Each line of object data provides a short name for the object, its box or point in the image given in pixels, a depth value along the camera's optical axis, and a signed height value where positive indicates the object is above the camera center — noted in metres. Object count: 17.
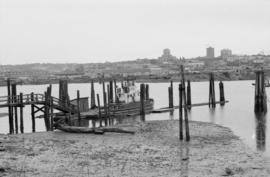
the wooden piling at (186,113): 28.60 -2.42
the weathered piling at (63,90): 49.22 -1.65
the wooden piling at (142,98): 48.97 -2.54
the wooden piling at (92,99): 53.69 -2.84
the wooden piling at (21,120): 38.13 -3.54
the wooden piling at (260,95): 49.12 -2.50
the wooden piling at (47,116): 37.97 -3.19
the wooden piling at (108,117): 43.93 -3.93
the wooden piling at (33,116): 37.38 -3.23
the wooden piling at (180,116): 29.36 -2.68
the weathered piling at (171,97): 56.36 -2.90
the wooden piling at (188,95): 57.56 -2.87
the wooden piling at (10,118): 36.41 -3.14
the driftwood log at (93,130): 31.96 -3.62
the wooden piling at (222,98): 65.78 -3.67
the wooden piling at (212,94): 61.06 -2.91
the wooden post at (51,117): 36.66 -3.13
